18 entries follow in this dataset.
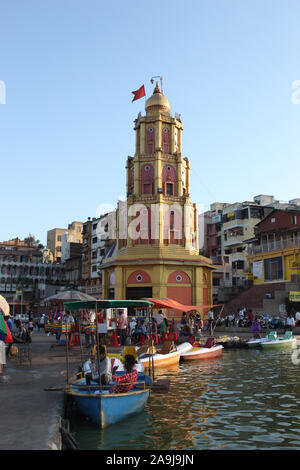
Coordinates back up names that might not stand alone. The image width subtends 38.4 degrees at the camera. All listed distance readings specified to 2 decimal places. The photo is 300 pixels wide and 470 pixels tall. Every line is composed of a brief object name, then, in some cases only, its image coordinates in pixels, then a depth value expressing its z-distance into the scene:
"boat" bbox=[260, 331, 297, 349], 26.98
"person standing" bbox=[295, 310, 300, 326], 35.91
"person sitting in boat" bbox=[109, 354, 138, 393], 10.37
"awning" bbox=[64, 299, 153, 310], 11.76
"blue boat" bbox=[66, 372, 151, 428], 9.71
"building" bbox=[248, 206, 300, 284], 47.09
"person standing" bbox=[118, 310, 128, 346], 26.00
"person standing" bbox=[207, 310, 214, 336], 39.36
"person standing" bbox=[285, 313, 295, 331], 33.34
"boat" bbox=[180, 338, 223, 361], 22.38
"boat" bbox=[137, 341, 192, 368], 18.84
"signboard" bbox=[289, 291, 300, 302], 38.06
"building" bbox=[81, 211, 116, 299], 70.69
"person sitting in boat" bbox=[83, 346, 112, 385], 10.85
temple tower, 43.00
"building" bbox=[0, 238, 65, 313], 79.11
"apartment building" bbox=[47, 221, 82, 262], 94.00
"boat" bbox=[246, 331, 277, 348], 27.93
